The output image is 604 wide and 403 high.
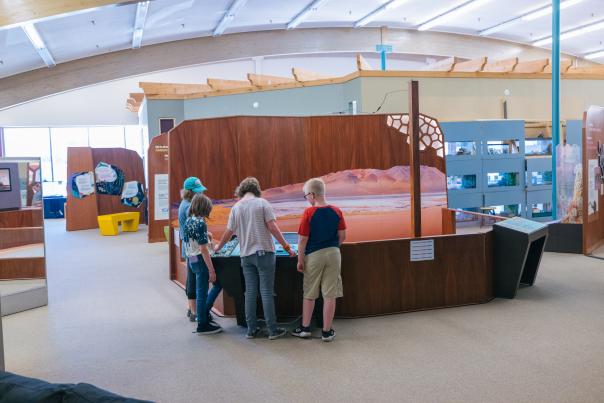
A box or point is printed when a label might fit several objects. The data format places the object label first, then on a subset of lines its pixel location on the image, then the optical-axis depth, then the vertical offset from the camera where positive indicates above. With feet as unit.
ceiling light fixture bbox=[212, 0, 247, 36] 48.93 +14.82
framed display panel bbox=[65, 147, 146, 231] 49.49 +0.34
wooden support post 19.58 +0.72
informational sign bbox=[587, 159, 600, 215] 28.66 -0.94
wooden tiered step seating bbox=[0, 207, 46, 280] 22.53 -2.44
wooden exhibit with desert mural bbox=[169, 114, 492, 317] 19.26 +0.17
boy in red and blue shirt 16.62 -2.22
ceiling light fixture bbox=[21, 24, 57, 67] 41.74 +11.28
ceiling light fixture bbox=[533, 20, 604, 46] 61.46 +15.18
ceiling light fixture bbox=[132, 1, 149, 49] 43.47 +13.10
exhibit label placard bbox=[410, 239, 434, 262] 19.53 -2.64
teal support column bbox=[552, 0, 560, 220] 32.30 +4.62
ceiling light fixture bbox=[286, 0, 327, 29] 52.47 +15.74
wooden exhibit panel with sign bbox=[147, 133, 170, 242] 37.83 -0.01
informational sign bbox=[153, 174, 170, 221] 38.66 -1.11
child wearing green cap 19.61 -1.26
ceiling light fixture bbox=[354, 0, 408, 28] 54.40 +16.26
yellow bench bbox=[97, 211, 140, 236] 45.01 -3.38
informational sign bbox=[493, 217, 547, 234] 20.99 -2.09
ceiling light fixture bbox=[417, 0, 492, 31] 55.52 +16.21
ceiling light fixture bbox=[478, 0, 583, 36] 54.06 +15.78
